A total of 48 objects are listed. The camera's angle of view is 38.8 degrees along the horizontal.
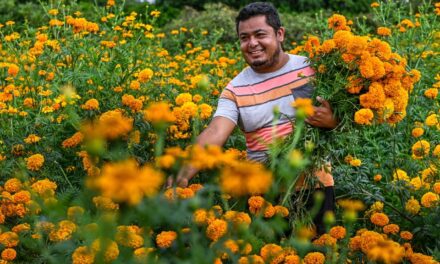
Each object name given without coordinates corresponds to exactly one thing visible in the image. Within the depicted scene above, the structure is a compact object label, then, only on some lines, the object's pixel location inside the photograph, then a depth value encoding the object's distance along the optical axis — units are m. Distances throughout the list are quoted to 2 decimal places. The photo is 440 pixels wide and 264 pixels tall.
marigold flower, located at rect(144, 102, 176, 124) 1.18
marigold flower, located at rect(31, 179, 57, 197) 2.18
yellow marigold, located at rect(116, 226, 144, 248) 1.75
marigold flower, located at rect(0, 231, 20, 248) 2.07
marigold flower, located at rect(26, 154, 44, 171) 2.53
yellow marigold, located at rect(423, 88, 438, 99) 3.23
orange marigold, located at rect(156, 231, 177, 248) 1.83
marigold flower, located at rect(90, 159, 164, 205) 0.94
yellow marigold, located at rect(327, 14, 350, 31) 2.67
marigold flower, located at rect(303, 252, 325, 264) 1.99
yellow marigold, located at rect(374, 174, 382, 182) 2.88
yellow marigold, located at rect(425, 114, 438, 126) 3.00
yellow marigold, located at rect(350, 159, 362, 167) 2.85
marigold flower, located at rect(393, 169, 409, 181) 2.79
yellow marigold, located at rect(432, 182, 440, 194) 2.37
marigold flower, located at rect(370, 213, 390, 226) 2.33
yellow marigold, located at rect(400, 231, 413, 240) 2.30
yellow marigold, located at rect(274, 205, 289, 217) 2.05
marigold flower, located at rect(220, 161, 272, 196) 1.08
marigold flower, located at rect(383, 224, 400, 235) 2.32
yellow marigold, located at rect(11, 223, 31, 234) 2.14
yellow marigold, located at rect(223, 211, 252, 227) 1.52
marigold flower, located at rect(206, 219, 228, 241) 1.76
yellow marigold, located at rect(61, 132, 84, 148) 2.55
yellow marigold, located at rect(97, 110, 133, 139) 1.05
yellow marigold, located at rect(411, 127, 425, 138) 2.78
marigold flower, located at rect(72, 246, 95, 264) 1.68
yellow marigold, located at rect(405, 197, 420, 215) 2.53
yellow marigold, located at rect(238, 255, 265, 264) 1.72
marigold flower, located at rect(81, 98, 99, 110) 2.82
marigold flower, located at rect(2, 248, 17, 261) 2.06
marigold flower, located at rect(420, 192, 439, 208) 2.42
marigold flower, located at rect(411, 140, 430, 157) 2.68
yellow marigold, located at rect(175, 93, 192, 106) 2.86
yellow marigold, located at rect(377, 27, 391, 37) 3.31
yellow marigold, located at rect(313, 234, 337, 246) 1.96
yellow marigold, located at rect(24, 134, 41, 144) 2.80
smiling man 2.74
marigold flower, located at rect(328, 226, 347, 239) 2.15
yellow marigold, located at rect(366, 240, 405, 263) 1.35
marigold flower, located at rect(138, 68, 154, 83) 3.12
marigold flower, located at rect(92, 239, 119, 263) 1.59
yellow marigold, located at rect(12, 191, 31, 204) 2.20
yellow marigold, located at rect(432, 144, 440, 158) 2.60
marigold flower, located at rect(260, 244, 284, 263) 1.78
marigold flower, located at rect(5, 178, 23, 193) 2.32
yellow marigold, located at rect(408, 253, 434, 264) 2.07
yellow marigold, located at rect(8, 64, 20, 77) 3.27
